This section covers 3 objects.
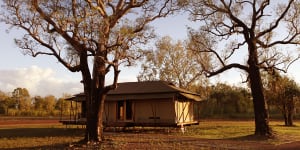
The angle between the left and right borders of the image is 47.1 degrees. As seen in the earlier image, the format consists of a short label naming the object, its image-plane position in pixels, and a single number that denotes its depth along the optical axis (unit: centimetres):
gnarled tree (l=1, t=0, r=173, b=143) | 1694
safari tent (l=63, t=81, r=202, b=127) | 2828
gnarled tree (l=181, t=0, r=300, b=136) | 2359
